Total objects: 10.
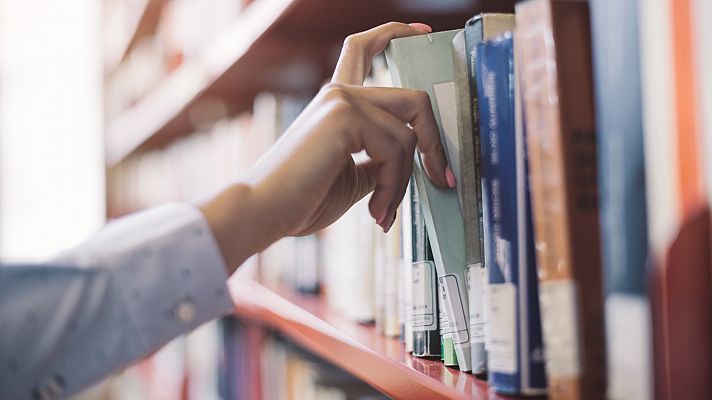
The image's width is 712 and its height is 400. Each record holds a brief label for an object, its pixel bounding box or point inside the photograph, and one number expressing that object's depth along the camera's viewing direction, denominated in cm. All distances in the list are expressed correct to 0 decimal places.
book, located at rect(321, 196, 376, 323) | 95
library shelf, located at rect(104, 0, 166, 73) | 256
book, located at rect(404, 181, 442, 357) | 69
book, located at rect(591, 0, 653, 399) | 41
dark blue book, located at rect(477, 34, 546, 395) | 52
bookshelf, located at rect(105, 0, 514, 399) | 69
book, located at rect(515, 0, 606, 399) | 45
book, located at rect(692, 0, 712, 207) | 37
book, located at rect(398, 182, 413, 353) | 72
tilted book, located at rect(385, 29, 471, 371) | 65
